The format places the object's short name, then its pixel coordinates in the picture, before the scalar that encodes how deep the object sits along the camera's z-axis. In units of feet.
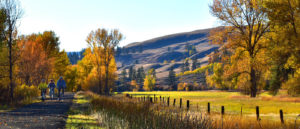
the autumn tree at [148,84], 580.67
